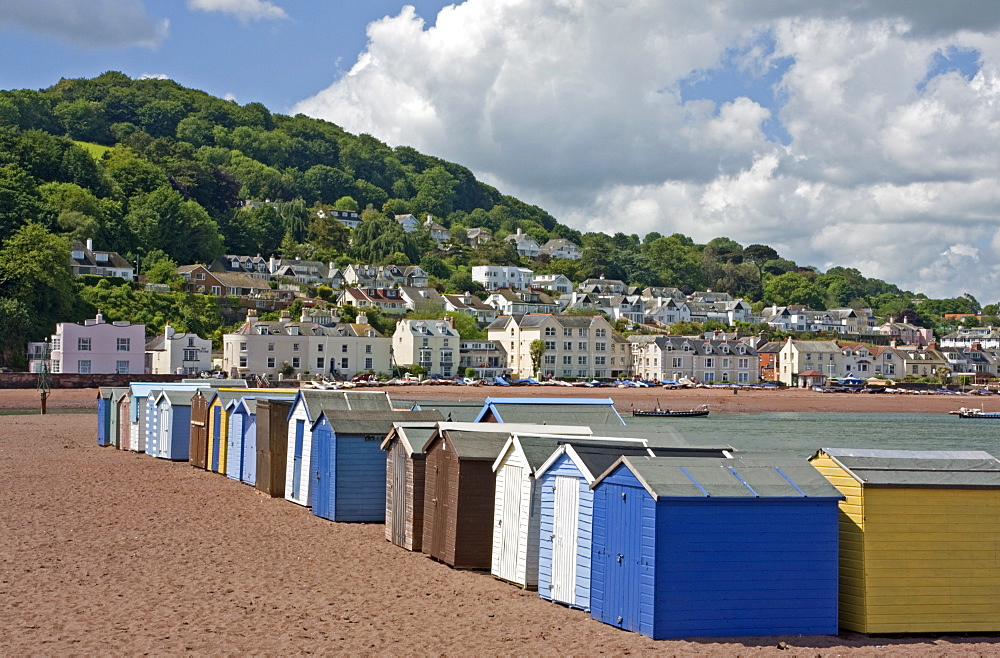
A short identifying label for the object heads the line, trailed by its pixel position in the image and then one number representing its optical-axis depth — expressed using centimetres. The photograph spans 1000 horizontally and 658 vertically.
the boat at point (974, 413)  7884
